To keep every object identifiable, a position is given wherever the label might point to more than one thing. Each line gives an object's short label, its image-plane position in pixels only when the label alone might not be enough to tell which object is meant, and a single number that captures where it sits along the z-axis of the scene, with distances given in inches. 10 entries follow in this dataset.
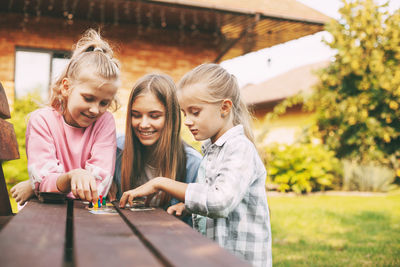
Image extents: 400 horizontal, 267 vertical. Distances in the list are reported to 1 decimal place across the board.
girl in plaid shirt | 64.7
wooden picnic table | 34.4
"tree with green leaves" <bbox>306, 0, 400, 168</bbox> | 446.0
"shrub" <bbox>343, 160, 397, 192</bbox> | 446.3
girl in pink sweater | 80.6
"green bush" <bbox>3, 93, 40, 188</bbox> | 203.6
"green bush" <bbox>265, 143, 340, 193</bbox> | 407.8
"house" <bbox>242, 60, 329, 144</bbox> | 698.8
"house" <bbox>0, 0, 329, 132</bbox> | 301.4
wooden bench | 79.3
